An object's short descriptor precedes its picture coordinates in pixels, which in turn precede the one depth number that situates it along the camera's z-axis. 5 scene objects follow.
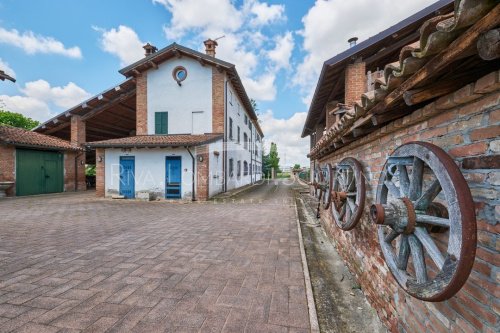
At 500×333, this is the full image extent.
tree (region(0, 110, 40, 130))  33.12
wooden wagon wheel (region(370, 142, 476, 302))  1.19
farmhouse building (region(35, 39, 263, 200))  11.01
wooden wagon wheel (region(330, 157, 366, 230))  2.84
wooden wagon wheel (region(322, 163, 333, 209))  4.54
